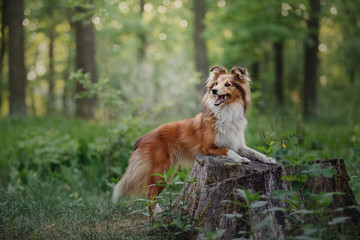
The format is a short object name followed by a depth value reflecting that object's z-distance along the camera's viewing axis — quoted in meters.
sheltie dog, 3.99
